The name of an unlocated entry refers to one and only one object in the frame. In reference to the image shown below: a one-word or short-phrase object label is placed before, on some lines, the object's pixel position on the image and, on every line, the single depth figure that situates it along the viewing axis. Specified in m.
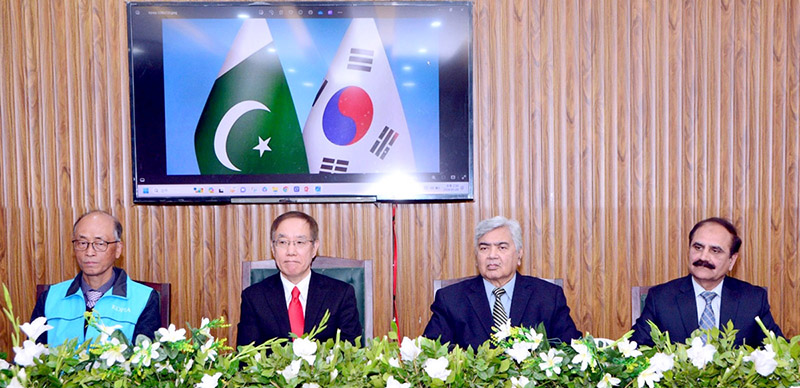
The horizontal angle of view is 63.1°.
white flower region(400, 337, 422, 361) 1.50
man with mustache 2.63
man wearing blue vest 2.69
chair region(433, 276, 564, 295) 2.84
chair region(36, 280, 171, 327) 2.81
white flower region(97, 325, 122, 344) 1.49
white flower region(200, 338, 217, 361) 1.51
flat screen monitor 3.38
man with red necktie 2.64
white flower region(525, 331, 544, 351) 1.52
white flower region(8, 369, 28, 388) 1.41
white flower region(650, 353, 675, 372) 1.48
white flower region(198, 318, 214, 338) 1.56
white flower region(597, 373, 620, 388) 1.45
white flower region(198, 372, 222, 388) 1.42
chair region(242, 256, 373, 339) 2.96
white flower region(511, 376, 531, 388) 1.46
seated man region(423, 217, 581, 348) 2.58
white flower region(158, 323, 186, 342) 1.51
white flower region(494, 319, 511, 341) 1.57
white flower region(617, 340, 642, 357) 1.49
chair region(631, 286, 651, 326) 2.81
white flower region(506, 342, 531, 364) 1.50
